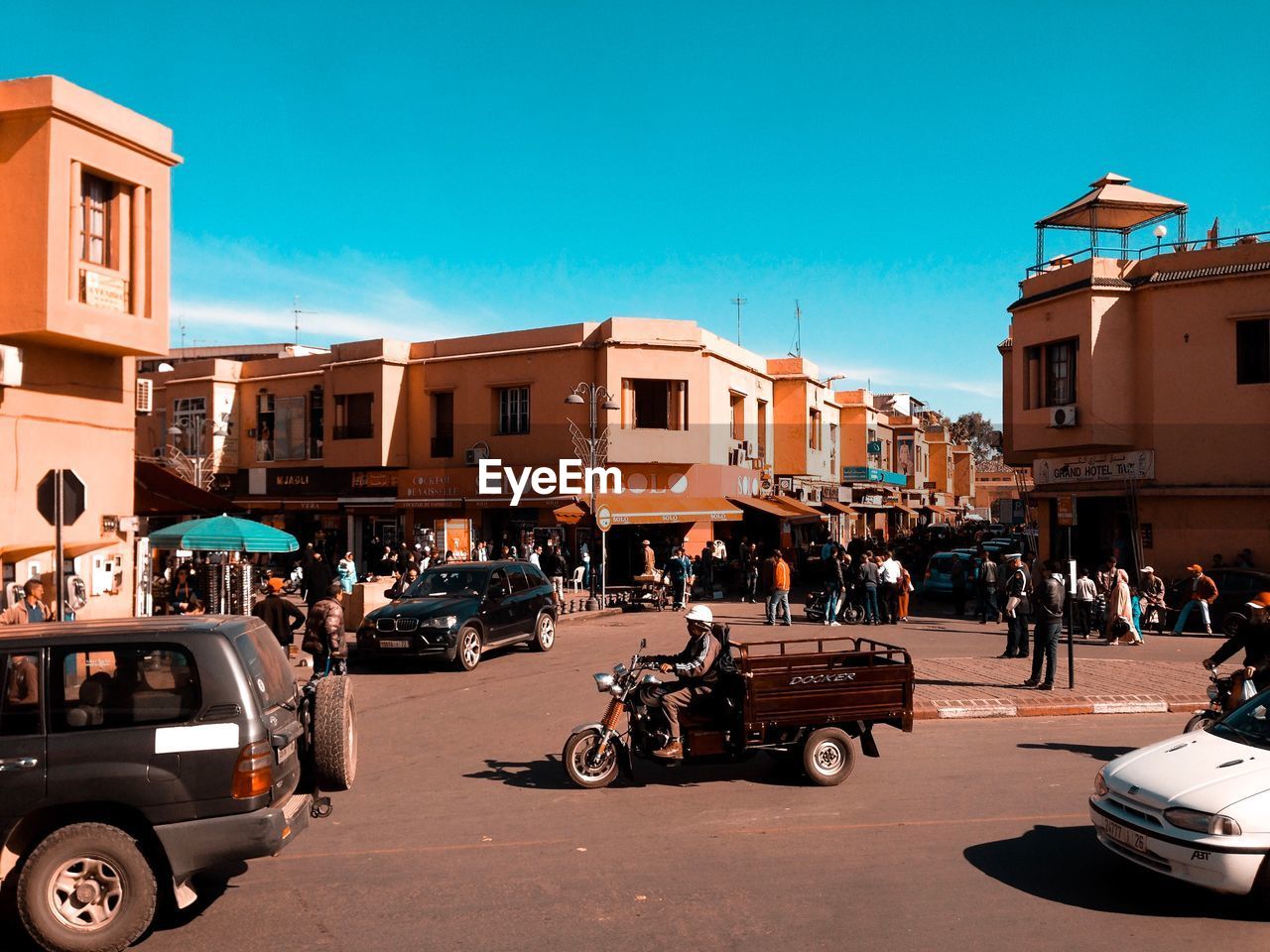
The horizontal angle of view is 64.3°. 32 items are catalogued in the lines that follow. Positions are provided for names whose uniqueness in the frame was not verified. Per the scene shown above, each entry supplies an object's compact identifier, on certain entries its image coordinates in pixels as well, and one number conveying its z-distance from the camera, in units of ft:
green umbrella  57.72
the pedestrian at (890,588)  74.79
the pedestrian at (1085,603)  68.90
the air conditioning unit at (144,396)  54.60
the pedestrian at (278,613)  45.62
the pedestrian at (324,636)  44.70
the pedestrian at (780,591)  73.67
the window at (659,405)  109.19
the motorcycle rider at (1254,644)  29.35
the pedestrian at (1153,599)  72.38
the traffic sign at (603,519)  84.17
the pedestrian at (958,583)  86.28
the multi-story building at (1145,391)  79.87
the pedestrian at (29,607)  36.73
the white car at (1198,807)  17.99
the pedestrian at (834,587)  74.38
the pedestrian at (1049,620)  43.32
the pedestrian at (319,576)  54.34
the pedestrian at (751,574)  96.27
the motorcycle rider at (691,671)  28.07
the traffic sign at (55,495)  35.05
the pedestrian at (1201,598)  69.05
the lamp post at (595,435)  103.76
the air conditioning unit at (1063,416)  85.76
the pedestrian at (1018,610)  51.08
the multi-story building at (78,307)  45.57
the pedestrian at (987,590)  77.36
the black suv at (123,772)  17.11
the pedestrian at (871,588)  73.36
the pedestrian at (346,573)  82.33
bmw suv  51.21
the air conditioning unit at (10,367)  45.14
